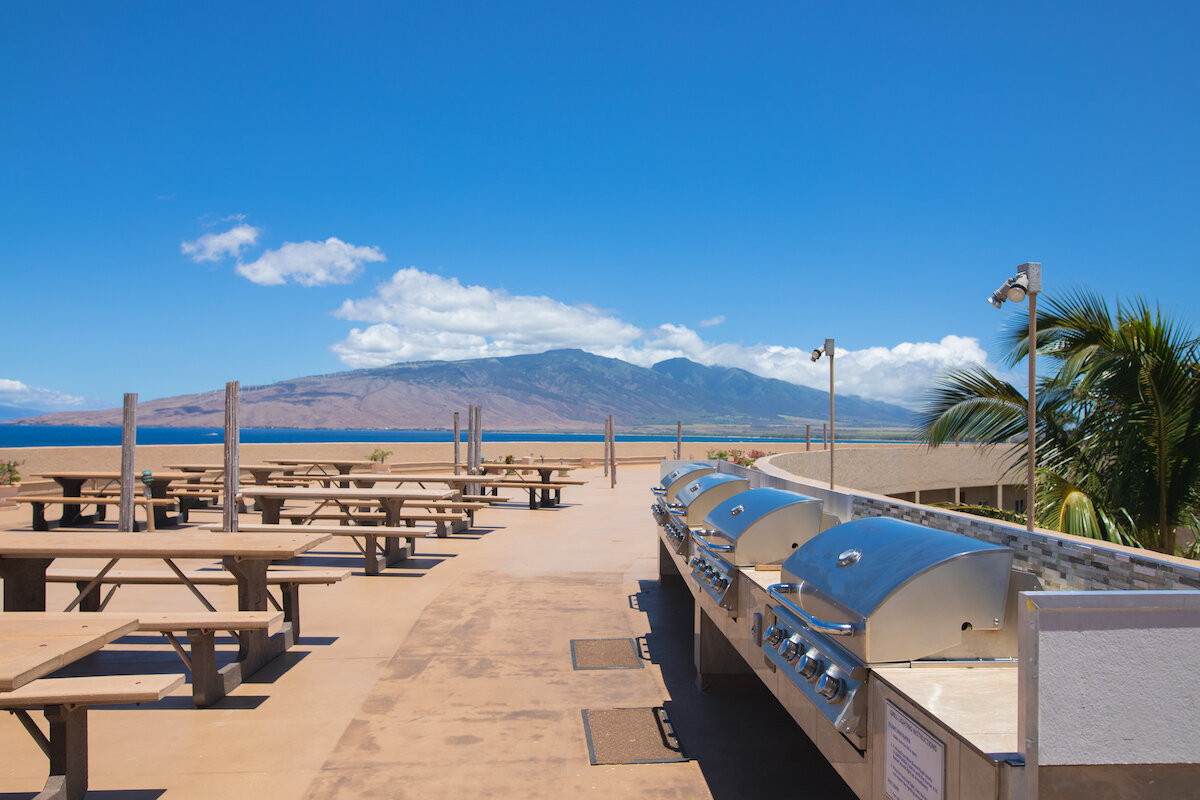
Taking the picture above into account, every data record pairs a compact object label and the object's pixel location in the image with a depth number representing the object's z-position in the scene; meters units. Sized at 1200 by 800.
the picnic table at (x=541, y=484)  14.78
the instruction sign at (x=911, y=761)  1.81
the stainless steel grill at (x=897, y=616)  2.25
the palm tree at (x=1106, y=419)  5.32
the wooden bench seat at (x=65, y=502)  10.96
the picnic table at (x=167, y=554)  5.13
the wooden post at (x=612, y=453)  20.83
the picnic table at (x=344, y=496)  8.95
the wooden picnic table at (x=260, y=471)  13.20
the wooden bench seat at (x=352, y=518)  10.04
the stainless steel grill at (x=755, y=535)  3.79
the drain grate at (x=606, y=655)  5.46
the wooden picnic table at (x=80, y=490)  11.68
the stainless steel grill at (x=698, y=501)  5.41
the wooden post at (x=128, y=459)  9.35
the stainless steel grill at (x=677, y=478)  6.83
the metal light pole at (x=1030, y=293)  3.34
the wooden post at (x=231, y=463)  9.04
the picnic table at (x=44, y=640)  2.92
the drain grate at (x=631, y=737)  3.93
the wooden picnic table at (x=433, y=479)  10.90
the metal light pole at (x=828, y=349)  7.52
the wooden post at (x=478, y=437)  15.23
